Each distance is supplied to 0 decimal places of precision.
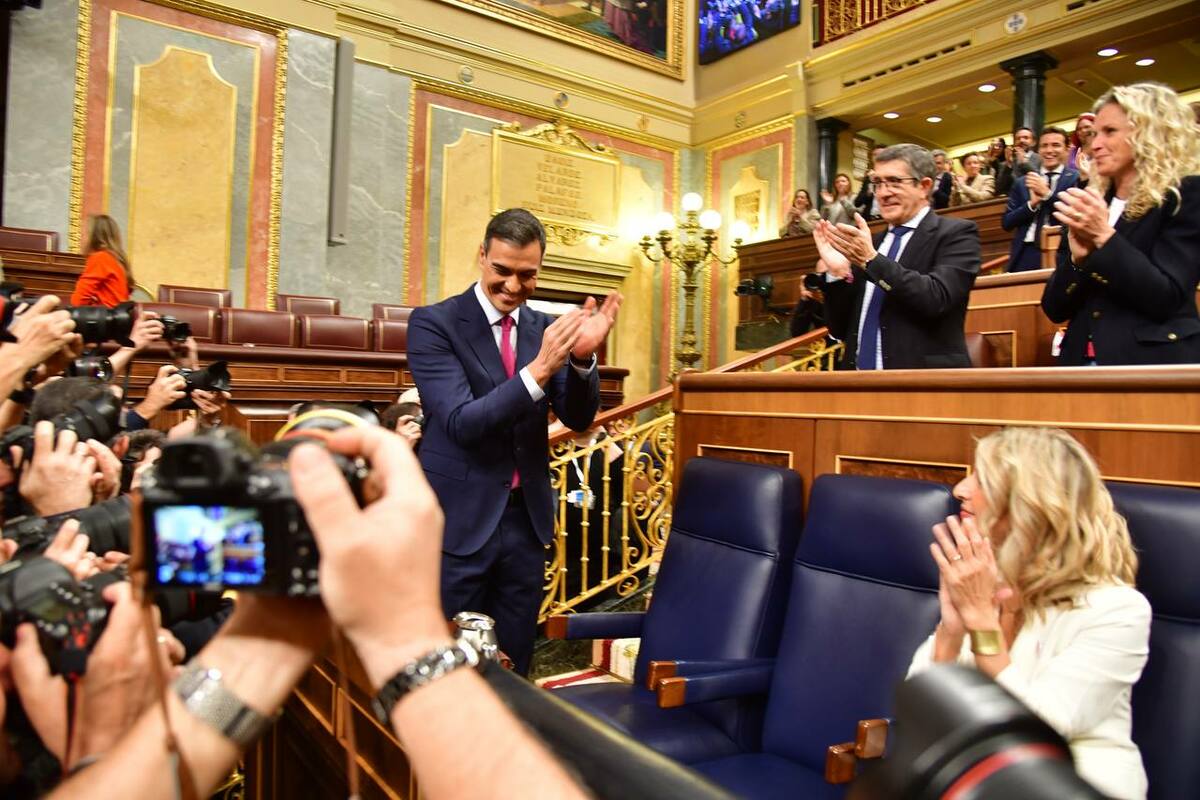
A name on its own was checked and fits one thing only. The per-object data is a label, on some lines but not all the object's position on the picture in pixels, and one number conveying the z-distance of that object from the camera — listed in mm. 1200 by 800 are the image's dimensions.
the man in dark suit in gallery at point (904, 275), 2170
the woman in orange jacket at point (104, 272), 4027
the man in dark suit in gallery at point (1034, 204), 4340
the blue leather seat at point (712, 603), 1772
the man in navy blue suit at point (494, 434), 1777
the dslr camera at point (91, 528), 894
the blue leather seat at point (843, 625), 1518
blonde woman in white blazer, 1147
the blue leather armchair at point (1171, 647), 1181
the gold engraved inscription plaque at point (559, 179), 8445
